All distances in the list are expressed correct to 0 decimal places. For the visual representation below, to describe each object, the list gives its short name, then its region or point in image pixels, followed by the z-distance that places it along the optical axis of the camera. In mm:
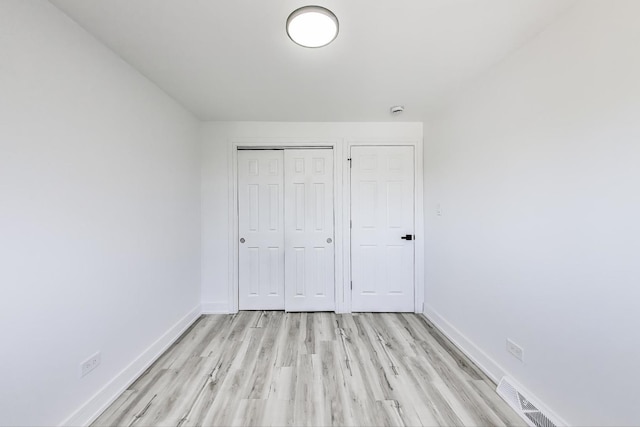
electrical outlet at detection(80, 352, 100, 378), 1446
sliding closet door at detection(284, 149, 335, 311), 3039
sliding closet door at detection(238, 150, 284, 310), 3045
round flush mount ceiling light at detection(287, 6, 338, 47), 1281
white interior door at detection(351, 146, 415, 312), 3035
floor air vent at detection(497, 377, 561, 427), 1430
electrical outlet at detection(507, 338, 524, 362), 1628
